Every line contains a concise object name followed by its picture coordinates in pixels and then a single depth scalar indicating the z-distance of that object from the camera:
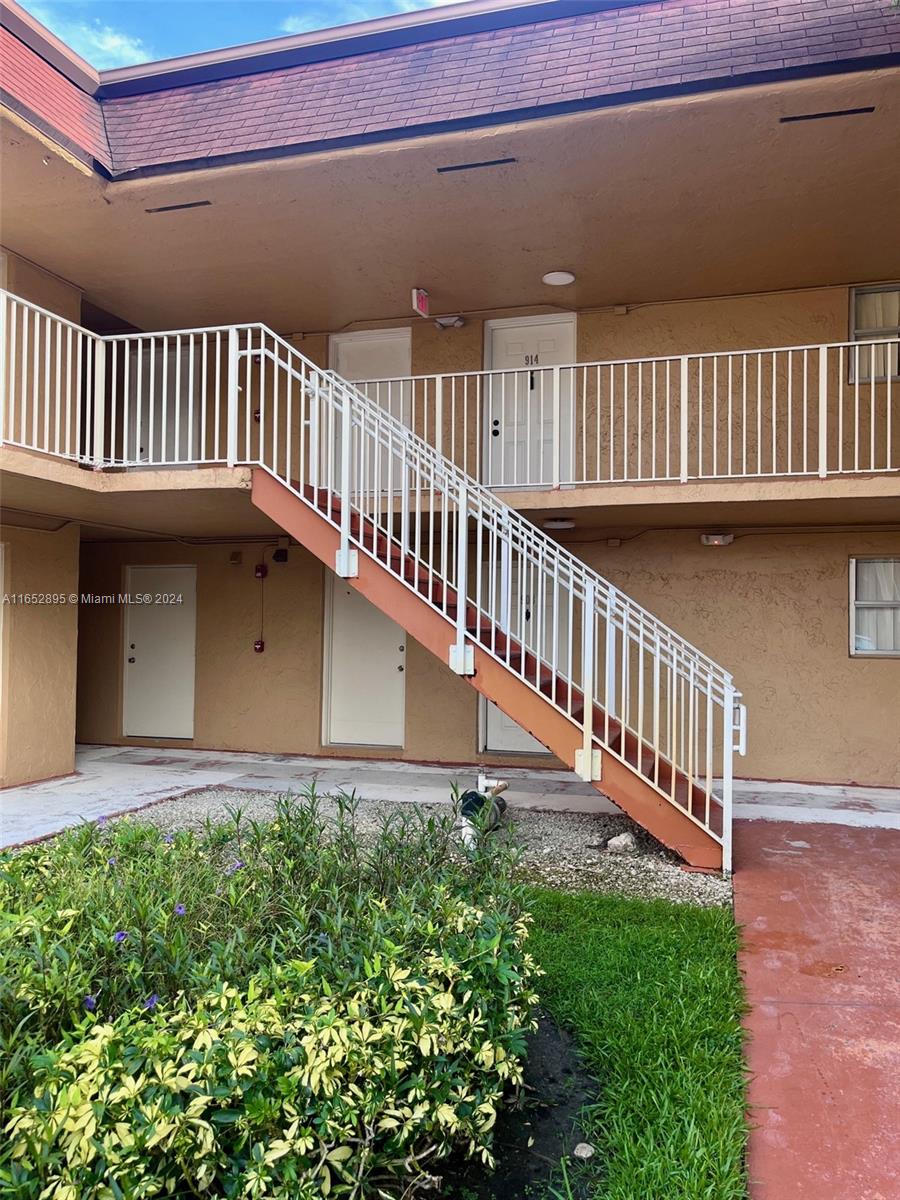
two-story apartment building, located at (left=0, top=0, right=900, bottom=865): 5.66
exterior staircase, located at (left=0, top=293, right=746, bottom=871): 5.34
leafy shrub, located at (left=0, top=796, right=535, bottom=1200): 1.74
